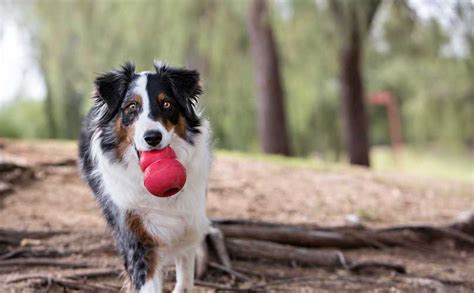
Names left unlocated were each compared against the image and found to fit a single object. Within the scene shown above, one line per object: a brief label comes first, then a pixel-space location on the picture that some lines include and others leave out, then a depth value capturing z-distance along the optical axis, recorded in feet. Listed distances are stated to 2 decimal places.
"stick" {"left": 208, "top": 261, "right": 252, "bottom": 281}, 15.65
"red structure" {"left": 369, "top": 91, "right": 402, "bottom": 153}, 57.90
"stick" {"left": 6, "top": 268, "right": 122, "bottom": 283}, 13.97
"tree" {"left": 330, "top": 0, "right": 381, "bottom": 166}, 35.99
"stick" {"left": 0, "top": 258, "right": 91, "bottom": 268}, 15.25
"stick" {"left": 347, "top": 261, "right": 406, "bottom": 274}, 16.69
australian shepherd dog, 11.37
